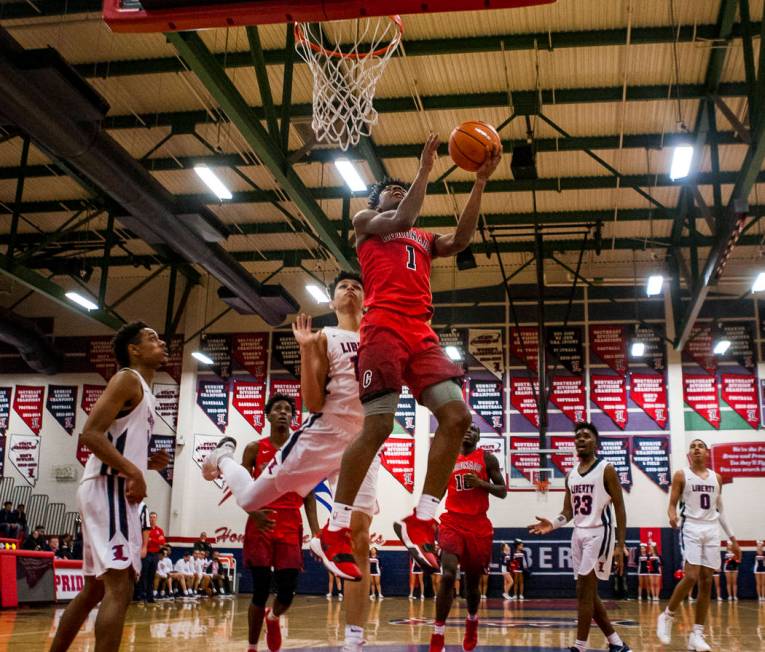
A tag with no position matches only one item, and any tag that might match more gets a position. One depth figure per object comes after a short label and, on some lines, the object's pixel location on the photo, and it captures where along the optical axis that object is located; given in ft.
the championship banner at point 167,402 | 85.35
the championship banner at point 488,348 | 81.30
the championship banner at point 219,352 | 85.97
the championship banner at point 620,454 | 76.79
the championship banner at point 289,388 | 83.97
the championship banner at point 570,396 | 78.95
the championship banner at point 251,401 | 84.58
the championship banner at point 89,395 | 85.97
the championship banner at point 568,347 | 80.18
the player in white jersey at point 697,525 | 31.68
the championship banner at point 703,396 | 77.25
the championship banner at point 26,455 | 84.28
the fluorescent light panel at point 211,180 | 51.62
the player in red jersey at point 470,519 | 27.89
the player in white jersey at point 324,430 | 16.83
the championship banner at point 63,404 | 85.97
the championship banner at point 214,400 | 85.02
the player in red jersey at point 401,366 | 14.61
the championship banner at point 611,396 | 78.33
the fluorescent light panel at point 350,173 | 50.08
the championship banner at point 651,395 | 77.82
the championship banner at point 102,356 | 86.94
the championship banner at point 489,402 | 80.02
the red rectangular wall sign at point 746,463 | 75.25
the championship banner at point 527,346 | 80.79
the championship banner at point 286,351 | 84.79
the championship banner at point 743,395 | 76.43
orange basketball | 16.03
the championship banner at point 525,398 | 79.82
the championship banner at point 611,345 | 79.71
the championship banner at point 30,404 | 86.28
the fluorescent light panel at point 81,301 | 62.28
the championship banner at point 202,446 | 83.82
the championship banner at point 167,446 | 83.51
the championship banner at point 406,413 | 81.56
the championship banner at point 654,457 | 76.13
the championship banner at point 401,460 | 80.43
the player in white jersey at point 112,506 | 14.62
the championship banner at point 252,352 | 85.71
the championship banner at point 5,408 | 86.63
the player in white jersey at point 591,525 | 25.50
